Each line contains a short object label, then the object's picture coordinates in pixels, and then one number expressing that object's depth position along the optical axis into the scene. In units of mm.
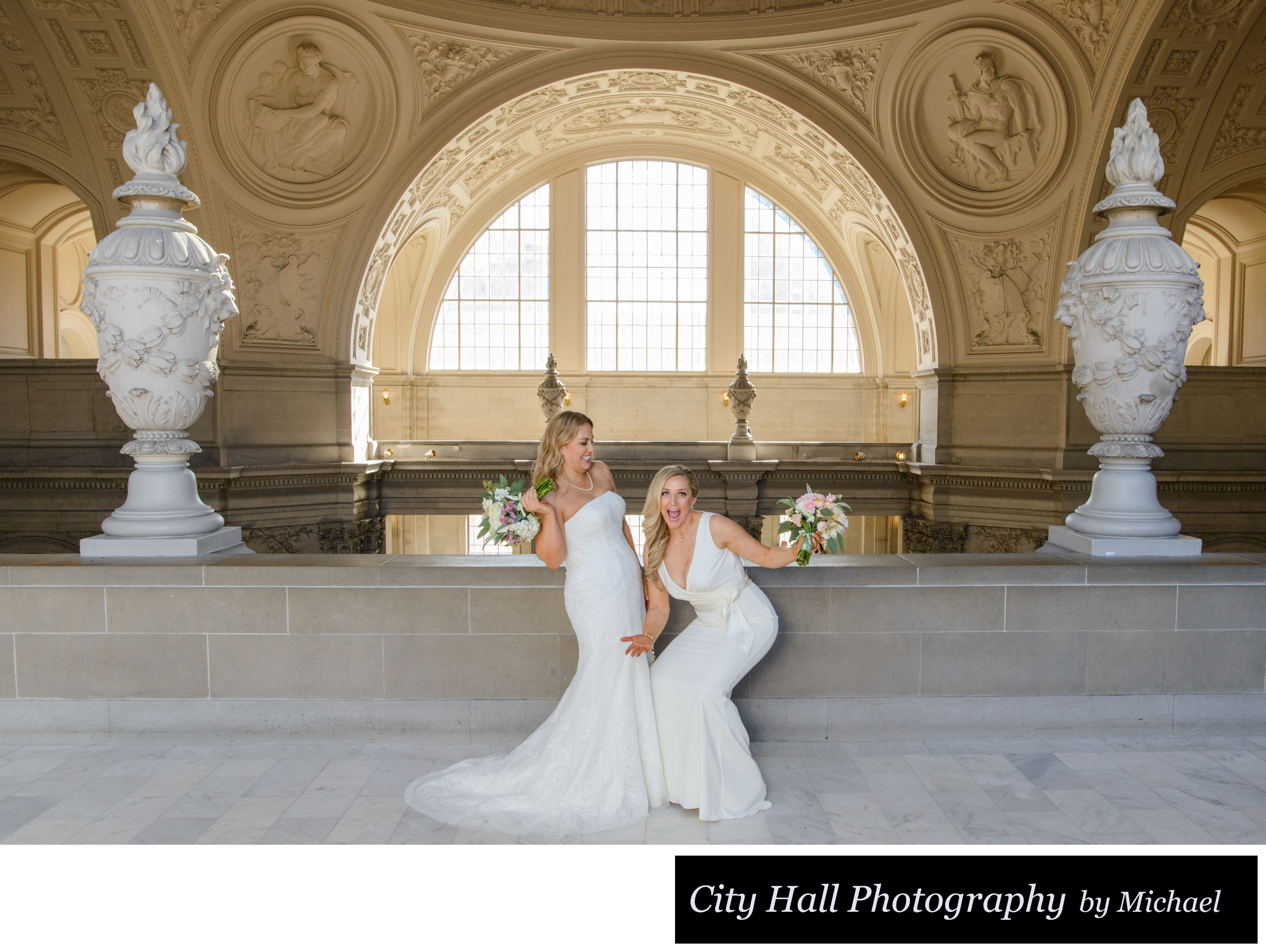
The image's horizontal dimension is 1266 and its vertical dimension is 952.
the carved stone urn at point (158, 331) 5766
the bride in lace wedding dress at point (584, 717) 4449
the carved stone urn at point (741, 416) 17391
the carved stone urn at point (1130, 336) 5867
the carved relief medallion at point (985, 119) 15008
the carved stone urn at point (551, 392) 17344
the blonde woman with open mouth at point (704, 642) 4520
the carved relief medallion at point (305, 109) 14781
